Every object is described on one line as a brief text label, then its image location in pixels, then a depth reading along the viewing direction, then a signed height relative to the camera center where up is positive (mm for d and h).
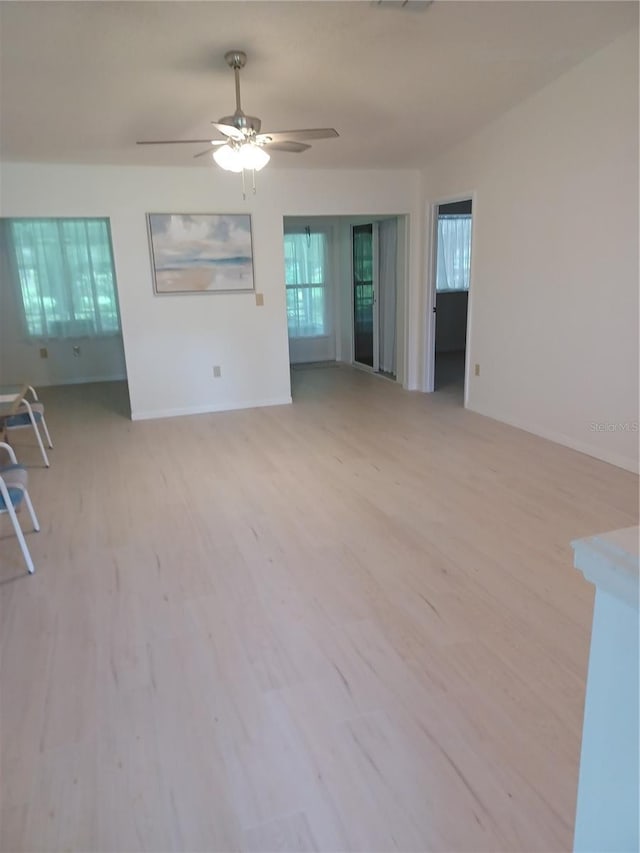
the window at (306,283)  8133 +167
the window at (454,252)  8562 +582
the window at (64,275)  7016 +345
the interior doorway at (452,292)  8183 -27
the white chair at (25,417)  4168 -846
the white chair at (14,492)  2541 -871
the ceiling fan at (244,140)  2977 +870
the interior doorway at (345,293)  6961 +9
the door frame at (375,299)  7148 -90
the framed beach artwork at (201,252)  5359 +442
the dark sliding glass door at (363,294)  7496 -13
